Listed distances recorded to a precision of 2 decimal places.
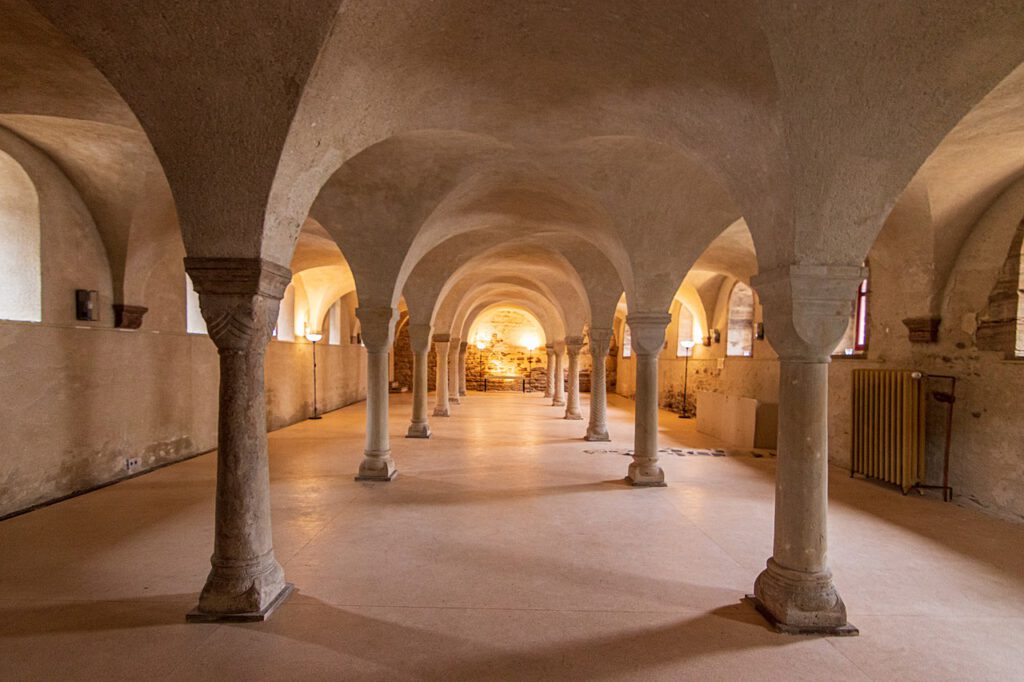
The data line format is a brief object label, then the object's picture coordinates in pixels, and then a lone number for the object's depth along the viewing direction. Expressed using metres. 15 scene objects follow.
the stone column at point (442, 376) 13.61
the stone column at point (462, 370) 19.22
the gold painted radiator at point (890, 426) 6.36
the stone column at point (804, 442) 3.19
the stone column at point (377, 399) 6.75
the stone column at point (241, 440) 3.17
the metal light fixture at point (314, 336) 12.26
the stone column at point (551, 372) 18.56
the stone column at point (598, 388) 10.23
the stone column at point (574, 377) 13.41
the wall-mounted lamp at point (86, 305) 6.09
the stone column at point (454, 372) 17.06
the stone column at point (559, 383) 17.25
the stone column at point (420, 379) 10.16
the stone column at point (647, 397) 6.62
